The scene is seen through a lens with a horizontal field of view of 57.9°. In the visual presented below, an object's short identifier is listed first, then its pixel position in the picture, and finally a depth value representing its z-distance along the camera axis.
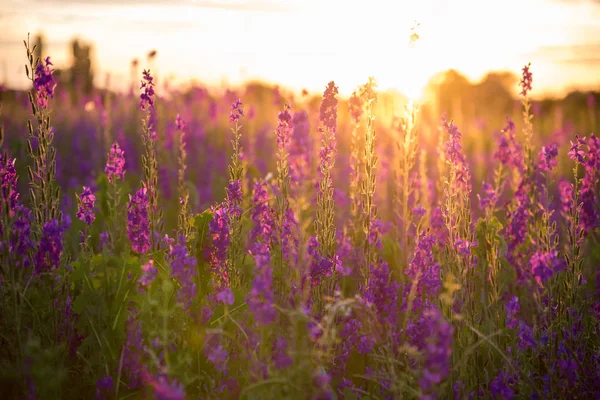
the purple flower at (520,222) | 3.00
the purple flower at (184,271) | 2.50
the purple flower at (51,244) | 2.62
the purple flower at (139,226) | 3.11
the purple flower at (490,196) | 3.25
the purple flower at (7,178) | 2.73
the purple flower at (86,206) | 3.10
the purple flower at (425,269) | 3.04
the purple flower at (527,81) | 3.21
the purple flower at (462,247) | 2.85
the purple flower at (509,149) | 3.46
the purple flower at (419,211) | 3.62
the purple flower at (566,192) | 3.23
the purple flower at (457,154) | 3.18
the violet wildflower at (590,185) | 3.13
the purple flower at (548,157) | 2.99
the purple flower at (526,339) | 2.90
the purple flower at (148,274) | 2.26
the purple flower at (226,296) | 2.30
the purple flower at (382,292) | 3.01
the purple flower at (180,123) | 3.90
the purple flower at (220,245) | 3.03
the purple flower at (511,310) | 3.00
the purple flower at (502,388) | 2.58
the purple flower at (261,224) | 2.63
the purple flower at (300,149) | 2.31
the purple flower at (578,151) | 3.09
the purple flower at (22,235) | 2.69
